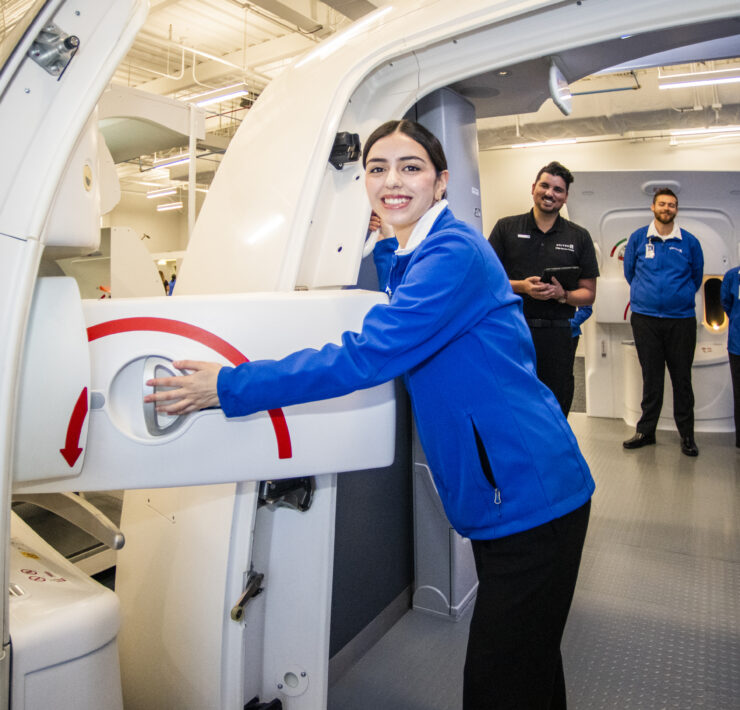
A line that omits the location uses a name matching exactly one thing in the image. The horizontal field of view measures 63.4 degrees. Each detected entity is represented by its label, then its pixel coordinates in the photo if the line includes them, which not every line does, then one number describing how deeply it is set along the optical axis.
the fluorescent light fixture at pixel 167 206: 16.78
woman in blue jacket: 1.17
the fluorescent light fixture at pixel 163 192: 14.30
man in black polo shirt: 3.06
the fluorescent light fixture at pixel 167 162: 5.30
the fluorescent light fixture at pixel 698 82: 6.19
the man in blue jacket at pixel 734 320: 4.77
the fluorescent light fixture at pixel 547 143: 10.95
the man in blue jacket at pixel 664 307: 4.77
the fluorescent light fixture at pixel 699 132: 10.10
